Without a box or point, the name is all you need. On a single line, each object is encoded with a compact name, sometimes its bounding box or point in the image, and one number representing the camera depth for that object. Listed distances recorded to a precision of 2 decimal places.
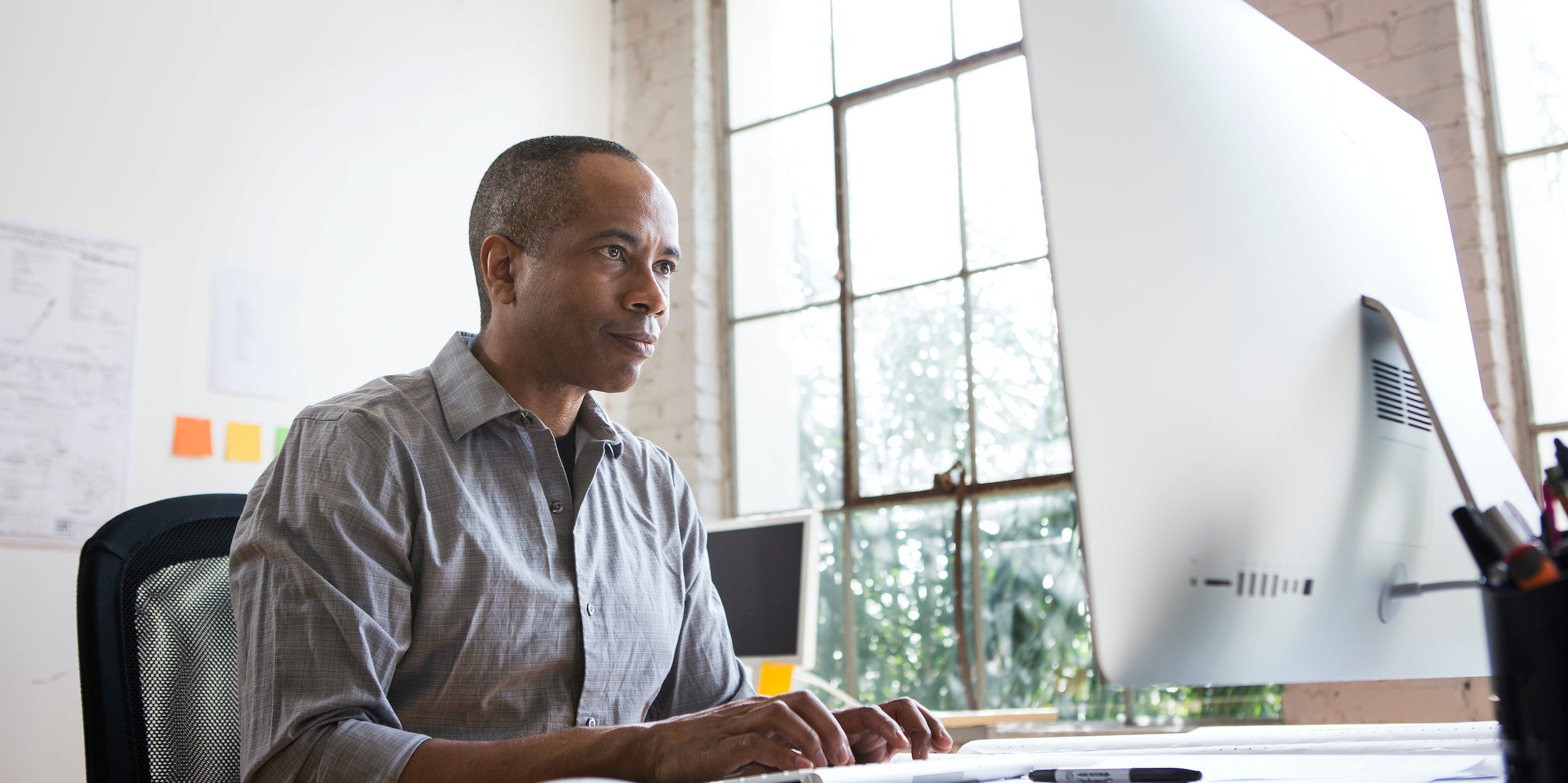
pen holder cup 0.49
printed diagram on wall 2.38
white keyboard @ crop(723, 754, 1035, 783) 0.67
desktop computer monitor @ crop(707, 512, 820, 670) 2.47
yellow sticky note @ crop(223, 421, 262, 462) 2.71
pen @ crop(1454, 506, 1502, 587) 0.52
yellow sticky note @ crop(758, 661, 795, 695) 2.45
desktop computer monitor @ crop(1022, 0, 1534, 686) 0.62
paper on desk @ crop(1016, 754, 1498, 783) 0.72
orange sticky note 2.63
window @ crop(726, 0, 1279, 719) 3.13
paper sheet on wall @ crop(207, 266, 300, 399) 2.73
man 0.95
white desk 0.75
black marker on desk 0.71
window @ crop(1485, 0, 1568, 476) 2.55
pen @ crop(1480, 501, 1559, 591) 0.49
